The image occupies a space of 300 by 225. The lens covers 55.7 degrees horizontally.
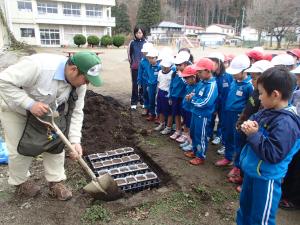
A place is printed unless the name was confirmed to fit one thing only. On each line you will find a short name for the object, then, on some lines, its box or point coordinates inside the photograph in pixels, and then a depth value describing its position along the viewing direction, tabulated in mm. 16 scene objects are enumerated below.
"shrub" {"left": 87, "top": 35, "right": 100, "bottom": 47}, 33391
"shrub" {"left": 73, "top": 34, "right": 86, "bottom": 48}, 33500
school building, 36062
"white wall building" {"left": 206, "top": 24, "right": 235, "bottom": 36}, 67625
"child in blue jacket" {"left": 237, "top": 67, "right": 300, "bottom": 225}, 1965
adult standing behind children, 6474
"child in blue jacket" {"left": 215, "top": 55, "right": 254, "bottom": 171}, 3506
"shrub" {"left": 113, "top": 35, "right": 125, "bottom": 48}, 33166
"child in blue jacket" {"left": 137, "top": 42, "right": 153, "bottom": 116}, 5727
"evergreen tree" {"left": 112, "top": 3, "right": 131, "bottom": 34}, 52031
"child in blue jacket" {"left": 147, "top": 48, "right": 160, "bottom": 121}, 5379
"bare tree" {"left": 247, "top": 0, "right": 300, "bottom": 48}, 34406
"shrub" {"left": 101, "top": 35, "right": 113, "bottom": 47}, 33375
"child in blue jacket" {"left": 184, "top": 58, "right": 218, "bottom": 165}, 3732
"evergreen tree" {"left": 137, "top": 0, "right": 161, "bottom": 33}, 53650
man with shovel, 2506
